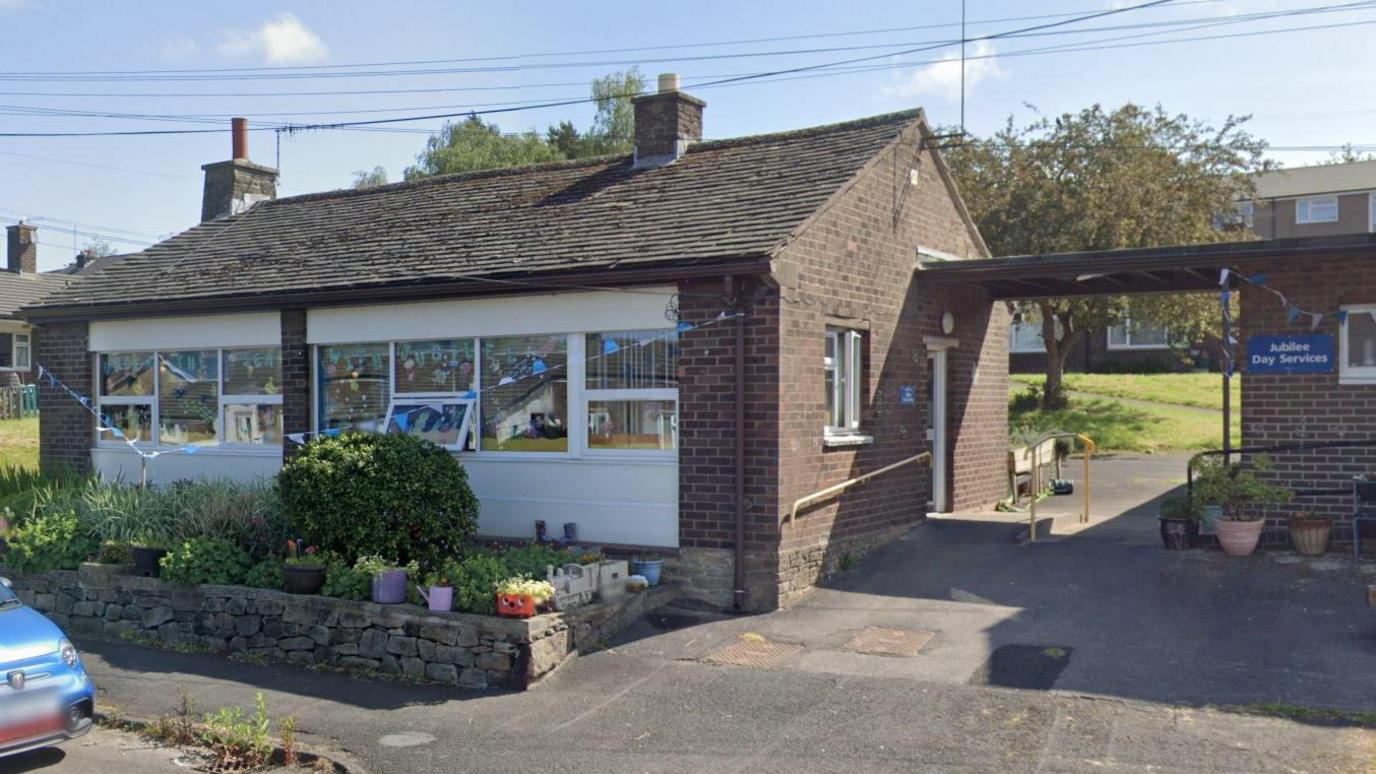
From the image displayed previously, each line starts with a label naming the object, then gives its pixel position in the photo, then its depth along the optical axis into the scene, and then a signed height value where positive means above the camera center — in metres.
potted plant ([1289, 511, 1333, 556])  11.03 -1.54
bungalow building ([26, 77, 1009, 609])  10.95 +0.33
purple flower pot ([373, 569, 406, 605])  9.88 -1.81
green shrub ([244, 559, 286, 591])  10.76 -1.87
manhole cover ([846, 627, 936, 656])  9.34 -2.21
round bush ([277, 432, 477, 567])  10.39 -1.12
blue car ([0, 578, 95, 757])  7.17 -1.99
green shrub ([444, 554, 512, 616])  9.47 -1.71
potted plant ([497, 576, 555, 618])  9.24 -1.79
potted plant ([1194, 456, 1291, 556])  11.12 -1.21
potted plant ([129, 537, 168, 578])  11.36 -1.78
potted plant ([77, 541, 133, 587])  11.51 -1.90
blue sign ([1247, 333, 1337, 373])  11.32 +0.19
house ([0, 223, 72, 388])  37.03 +2.91
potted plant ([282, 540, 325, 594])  10.26 -1.77
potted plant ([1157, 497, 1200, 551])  11.61 -1.55
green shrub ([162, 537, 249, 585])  10.91 -1.78
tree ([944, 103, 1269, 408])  25.52 +4.14
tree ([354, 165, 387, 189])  52.25 +8.95
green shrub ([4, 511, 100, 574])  12.09 -1.78
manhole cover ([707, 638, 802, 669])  9.28 -2.28
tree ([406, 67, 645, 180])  42.47 +8.96
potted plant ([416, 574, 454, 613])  9.59 -1.85
